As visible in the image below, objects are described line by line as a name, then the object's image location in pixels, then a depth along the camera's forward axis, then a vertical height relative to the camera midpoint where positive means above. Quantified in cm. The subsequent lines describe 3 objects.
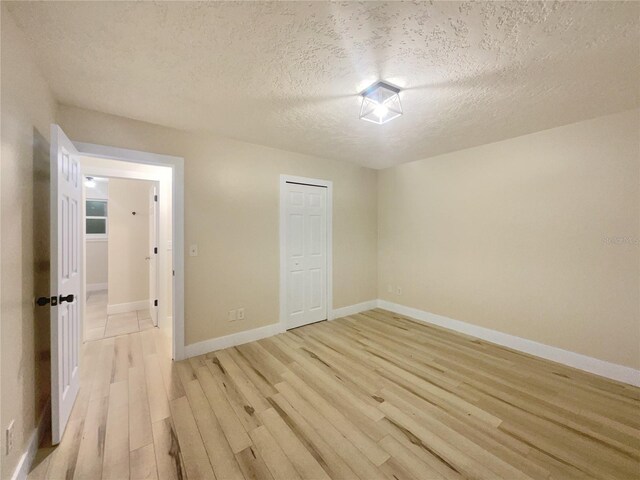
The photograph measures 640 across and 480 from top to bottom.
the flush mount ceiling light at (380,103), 197 +113
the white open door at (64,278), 165 -28
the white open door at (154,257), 384 -28
